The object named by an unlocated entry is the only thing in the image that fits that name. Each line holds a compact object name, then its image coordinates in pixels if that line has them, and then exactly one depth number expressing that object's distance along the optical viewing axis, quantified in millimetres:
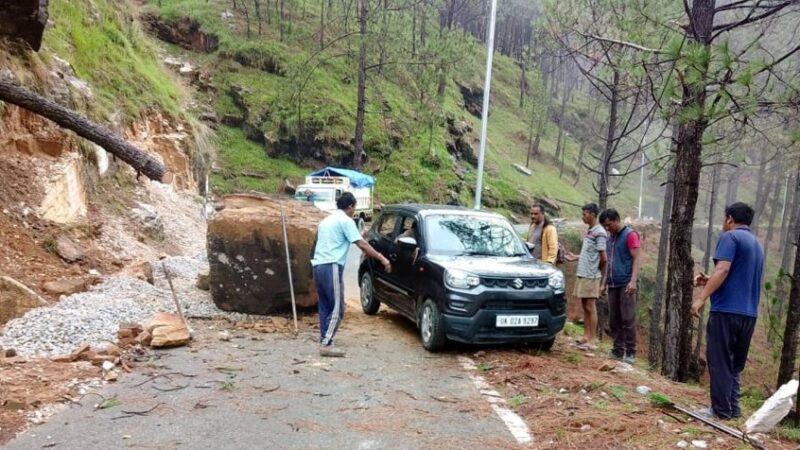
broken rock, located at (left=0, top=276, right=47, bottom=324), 6121
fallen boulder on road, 7961
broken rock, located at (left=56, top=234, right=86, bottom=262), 8045
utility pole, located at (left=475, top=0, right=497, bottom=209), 14627
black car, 6531
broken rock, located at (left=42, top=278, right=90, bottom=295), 7027
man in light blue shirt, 6637
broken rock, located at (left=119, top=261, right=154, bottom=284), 8461
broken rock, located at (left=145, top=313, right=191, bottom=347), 6250
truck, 24062
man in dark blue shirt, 4602
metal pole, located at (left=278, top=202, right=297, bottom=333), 7797
